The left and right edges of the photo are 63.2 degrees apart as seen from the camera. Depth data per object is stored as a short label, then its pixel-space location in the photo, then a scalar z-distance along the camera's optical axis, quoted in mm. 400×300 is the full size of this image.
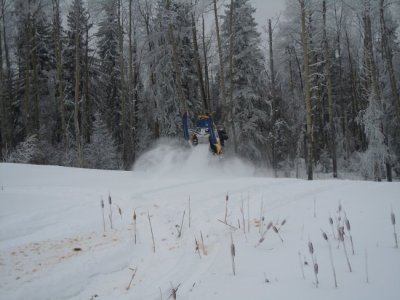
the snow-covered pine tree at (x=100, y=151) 22108
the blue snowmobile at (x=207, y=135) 12789
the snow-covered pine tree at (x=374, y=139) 17938
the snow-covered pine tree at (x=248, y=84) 22109
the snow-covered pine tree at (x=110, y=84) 28781
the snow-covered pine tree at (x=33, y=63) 20938
